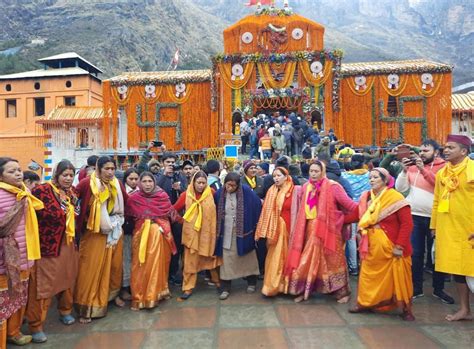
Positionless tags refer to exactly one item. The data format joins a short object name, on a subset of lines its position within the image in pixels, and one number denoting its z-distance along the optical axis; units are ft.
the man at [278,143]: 36.18
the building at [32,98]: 76.89
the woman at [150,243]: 12.67
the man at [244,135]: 47.57
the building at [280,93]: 53.62
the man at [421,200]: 13.08
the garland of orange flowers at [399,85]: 54.44
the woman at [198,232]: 13.65
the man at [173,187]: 15.44
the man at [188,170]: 17.61
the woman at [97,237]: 11.89
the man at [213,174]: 15.84
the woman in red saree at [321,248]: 12.80
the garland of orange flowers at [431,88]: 53.62
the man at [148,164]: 17.53
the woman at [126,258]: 13.41
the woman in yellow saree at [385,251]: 11.28
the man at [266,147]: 37.93
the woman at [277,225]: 13.23
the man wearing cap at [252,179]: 16.51
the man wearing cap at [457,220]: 11.05
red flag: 60.85
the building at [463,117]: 55.93
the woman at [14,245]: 9.39
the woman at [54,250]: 10.58
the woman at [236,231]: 13.75
